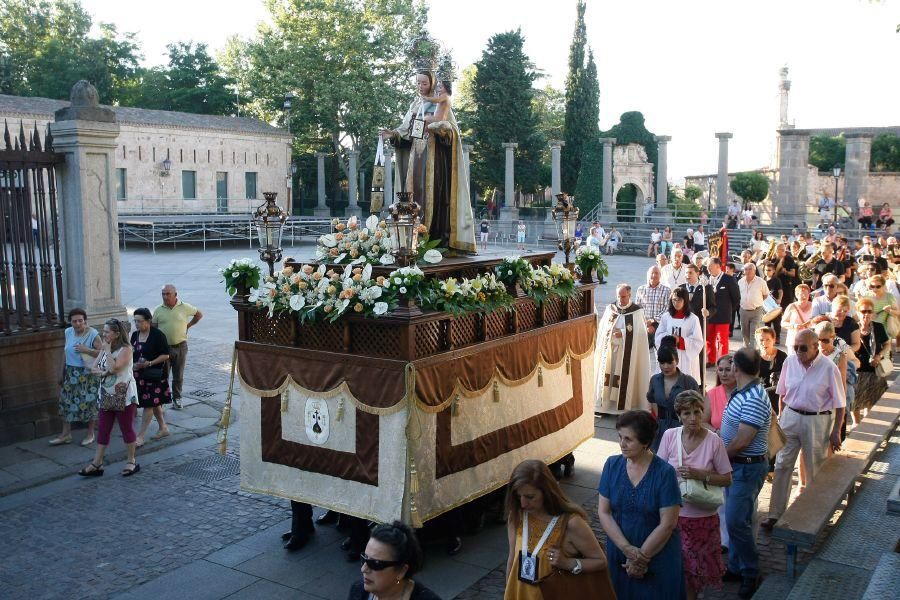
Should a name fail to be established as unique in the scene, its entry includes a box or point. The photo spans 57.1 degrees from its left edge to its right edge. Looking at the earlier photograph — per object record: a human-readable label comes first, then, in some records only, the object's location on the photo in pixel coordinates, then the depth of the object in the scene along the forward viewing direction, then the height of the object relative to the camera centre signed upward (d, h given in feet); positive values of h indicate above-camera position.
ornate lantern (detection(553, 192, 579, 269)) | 28.63 -0.35
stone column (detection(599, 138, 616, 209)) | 150.10 +4.66
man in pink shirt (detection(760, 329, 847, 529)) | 23.48 -5.76
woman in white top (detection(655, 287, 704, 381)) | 32.99 -4.90
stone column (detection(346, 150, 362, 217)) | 172.76 +6.33
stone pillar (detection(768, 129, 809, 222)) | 126.82 +5.35
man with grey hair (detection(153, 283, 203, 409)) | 35.53 -4.83
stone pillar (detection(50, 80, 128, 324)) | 33.63 +0.26
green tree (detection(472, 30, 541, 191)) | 180.65 +22.73
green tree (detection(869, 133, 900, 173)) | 153.99 +9.87
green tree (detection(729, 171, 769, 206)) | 166.91 +4.25
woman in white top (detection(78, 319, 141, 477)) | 28.55 -6.02
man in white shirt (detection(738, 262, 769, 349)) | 46.62 -4.88
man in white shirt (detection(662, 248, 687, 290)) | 46.21 -3.71
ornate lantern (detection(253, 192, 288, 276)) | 23.91 -0.51
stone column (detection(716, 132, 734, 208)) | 134.82 +5.29
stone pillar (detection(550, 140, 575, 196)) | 148.36 +8.08
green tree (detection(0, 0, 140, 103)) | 179.73 +35.35
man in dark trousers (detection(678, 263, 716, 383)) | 40.16 -4.31
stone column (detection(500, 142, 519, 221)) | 161.79 +2.21
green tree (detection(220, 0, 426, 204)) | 175.01 +31.36
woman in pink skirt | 17.52 -5.75
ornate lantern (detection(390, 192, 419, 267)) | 20.34 -0.48
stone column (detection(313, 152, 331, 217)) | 177.80 +4.16
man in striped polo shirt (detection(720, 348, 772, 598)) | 19.51 -5.69
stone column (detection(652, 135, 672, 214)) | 141.49 +6.20
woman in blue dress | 15.01 -5.61
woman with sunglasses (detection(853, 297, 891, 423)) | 33.06 -6.57
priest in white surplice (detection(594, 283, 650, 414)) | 35.01 -6.45
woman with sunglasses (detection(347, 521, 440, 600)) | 11.03 -4.75
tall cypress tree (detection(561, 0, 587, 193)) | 177.27 +21.24
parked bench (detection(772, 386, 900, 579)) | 19.63 -7.63
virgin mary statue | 25.16 +1.33
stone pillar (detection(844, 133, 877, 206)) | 124.88 +6.12
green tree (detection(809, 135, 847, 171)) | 168.04 +11.27
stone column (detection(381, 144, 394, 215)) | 128.01 +3.39
